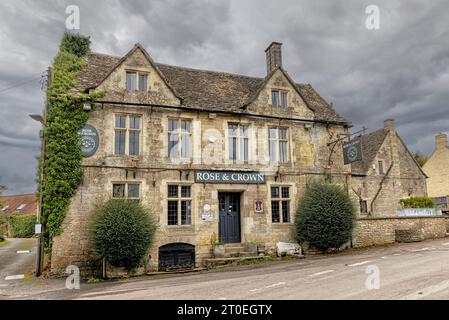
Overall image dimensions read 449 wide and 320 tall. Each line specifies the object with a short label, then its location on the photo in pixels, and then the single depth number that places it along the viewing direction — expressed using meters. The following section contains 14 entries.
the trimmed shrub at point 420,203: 22.31
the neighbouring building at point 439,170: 34.50
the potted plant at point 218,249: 15.73
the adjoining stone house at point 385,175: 27.95
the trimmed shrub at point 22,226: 36.60
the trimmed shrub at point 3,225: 32.32
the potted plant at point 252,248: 16.34
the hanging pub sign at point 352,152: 17.41
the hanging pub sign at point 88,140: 14.80
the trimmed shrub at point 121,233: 13.11
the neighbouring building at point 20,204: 44.80
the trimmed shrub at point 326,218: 16.61
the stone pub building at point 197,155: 15.16
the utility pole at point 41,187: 14.14
